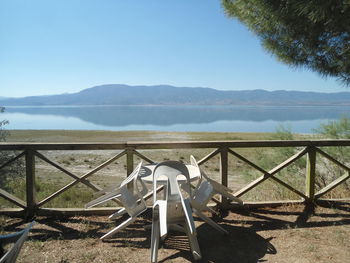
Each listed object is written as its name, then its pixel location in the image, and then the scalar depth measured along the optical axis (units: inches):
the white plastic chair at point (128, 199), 132.6
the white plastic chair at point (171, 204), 119.0
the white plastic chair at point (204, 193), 132.8
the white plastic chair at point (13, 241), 64.9
